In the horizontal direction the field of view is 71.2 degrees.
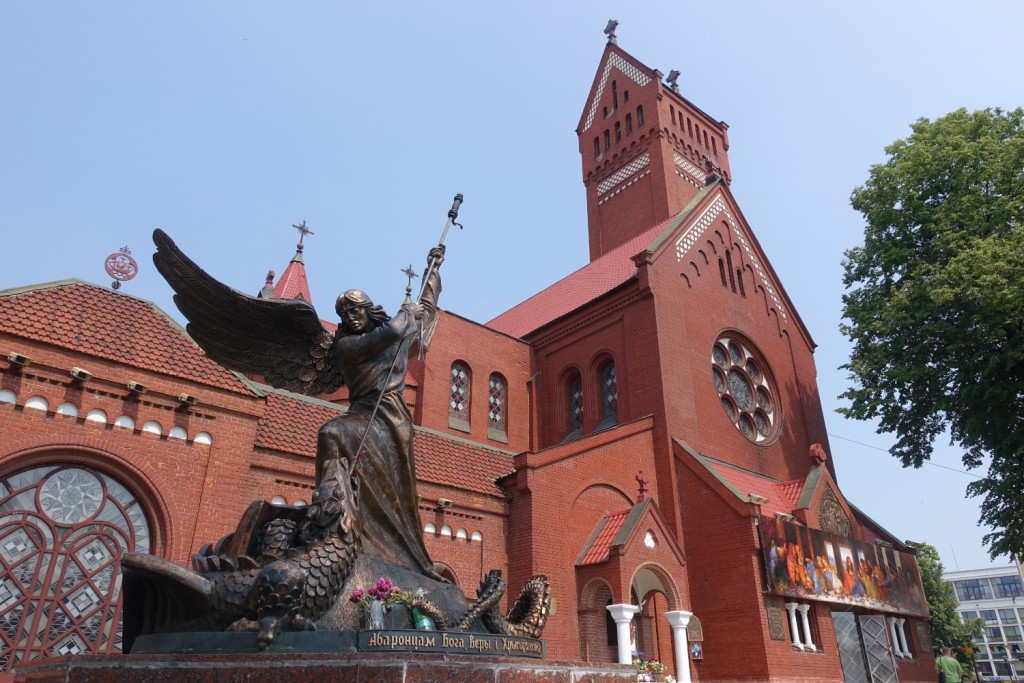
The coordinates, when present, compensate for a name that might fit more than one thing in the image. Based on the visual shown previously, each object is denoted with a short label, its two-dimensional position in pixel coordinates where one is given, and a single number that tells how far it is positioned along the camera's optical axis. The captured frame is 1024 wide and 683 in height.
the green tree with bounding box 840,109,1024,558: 17.11
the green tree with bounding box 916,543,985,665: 43.47
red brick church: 11.26
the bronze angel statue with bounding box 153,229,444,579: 5.42
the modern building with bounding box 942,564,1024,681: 77.00
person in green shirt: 14.90
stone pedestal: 3.76
